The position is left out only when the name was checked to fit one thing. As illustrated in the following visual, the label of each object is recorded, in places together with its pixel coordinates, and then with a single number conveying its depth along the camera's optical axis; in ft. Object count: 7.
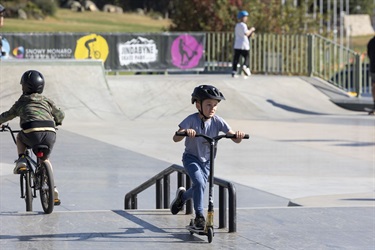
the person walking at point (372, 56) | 149.95
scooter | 55.42
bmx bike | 64.39
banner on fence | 174.91
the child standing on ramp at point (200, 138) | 56.18
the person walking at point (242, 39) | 170.30
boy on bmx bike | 65.46
